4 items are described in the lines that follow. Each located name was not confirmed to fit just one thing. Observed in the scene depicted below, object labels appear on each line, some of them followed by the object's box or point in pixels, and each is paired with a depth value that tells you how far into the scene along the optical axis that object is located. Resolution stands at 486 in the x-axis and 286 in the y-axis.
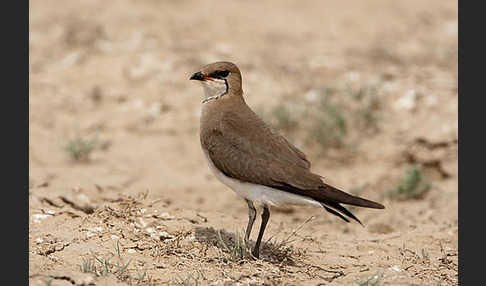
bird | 9.11
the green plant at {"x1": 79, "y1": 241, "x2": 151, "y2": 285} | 8.27
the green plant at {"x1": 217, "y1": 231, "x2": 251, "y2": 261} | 9.06
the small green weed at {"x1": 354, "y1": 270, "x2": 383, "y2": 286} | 8.38
